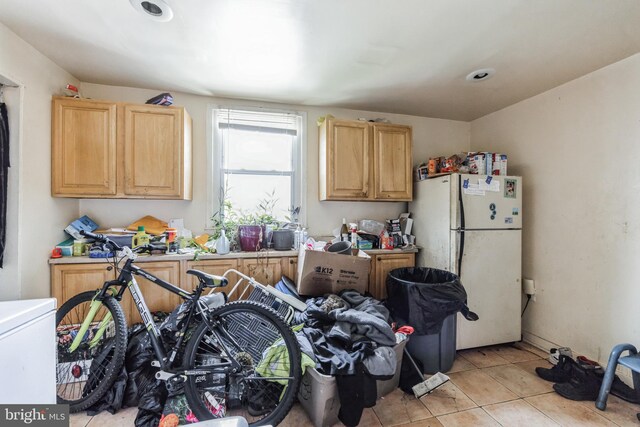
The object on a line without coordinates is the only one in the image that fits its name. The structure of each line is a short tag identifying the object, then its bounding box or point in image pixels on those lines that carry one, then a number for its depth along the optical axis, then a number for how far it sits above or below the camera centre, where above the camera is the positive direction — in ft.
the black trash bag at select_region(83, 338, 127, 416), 5.64 -3.79
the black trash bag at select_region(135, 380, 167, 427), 5.29 -3.95
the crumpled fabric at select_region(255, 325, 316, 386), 5.44 -3.07
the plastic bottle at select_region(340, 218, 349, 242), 9.35 -0.69
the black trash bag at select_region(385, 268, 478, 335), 6.73 -2.31
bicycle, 5.42 -3.04
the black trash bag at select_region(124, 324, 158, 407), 5.81 -3.51
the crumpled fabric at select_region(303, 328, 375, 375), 5.07 -2.83
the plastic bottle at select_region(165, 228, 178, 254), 7.80 -0.88
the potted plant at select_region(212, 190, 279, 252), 8.35 -0.39
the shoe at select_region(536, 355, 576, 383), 6.84 -4.09
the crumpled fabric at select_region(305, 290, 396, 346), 5.64 -2.40
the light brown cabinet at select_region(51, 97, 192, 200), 7.18 +1.74
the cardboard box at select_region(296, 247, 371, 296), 7.15 -1.64
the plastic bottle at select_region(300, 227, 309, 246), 8.80 -0.81
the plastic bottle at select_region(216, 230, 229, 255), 7.89 -0.97
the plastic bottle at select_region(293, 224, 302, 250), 8.84 -0.84
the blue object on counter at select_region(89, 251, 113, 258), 7.02 -1.12
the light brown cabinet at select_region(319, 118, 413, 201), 9.08 +1.81
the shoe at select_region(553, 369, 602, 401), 6.19 -4.12
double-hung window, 9.29 +1.89
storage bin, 5.18 -3.72
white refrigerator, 8.13 -1.03
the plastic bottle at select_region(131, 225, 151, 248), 7.36 -0.76
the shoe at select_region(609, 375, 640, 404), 6.09 -4.13
